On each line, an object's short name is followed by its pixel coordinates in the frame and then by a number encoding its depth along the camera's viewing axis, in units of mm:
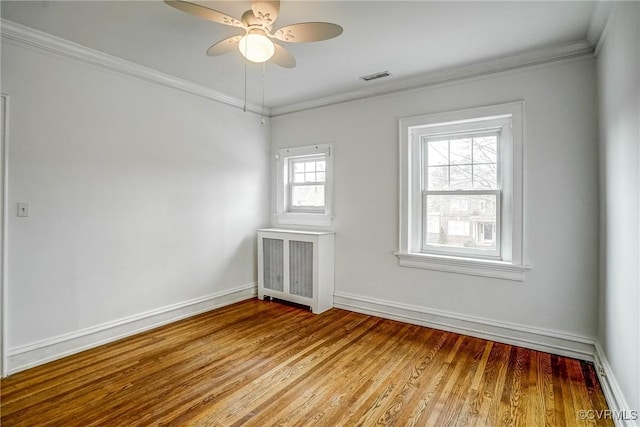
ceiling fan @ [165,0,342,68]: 1963
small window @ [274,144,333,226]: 4312
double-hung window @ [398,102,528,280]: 3094
